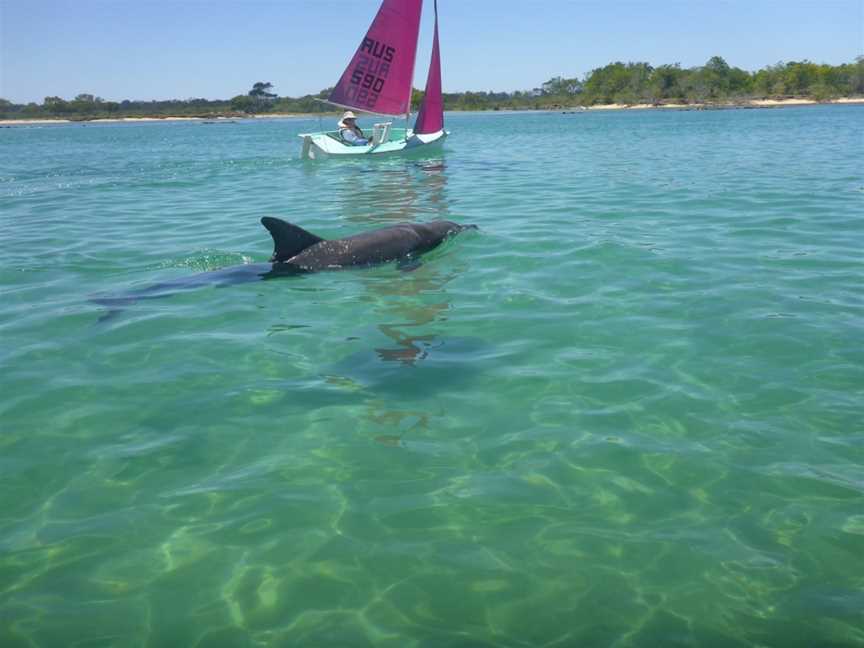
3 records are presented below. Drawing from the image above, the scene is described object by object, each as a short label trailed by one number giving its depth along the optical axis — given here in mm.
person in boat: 28250
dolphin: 9367
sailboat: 27609
